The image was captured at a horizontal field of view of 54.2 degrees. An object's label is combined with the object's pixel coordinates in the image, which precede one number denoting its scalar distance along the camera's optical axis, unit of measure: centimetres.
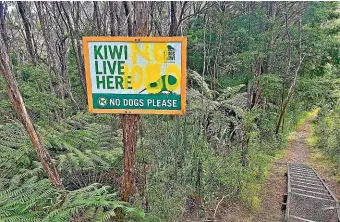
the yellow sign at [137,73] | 273
